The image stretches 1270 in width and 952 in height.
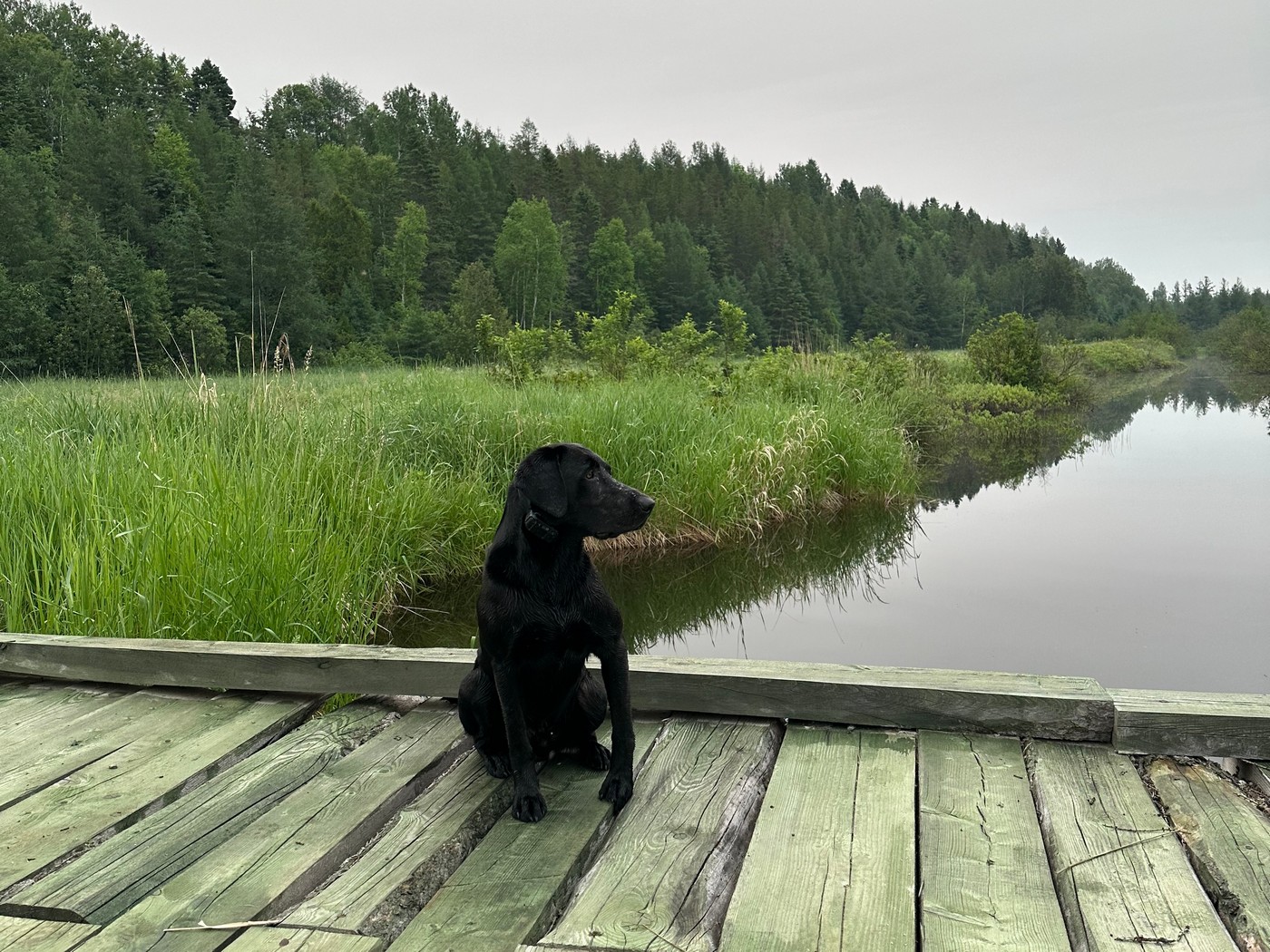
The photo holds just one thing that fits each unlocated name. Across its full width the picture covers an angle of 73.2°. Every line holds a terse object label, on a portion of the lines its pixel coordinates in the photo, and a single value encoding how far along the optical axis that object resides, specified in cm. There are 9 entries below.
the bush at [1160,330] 6612
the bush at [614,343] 1437
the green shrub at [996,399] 2283
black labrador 184
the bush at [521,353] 1352
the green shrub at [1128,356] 4662
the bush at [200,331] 2896
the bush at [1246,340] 4191
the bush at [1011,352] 2548
